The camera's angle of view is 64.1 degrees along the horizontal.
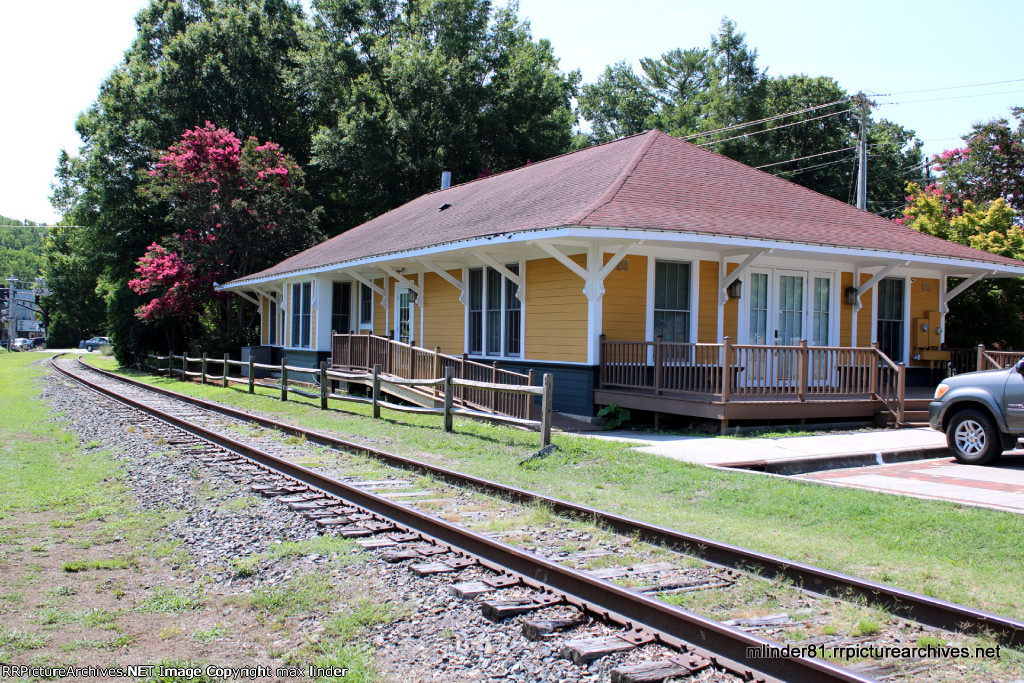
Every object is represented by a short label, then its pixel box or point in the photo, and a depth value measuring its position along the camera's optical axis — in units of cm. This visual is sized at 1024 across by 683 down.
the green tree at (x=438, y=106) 4006
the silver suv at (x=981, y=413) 1049
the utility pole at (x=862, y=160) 2865
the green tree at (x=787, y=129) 4688
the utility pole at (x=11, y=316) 9045
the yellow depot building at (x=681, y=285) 1369
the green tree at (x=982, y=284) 1941
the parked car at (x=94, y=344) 8461
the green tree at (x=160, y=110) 4062
